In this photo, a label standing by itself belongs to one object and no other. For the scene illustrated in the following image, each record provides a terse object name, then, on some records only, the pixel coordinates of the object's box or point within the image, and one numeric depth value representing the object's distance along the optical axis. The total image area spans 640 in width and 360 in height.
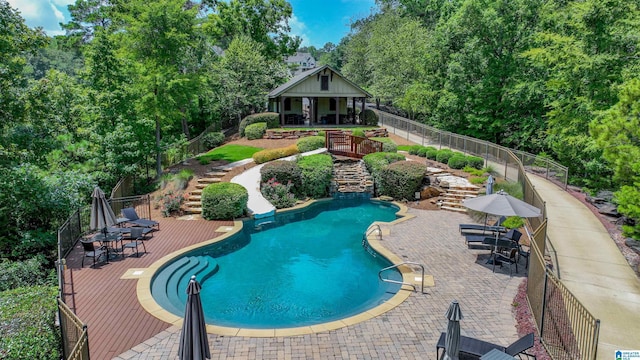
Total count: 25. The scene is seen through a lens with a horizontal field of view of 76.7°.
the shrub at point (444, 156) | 23.91
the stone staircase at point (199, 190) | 18.70
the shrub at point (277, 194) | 20.33
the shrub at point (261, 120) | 35.78
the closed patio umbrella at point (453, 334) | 6.30
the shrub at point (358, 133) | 31.27
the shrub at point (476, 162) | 22.89
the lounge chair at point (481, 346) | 6.93
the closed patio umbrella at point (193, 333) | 6.51
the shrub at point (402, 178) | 21.06
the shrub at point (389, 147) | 26.30
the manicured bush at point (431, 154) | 24.97
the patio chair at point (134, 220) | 15.48
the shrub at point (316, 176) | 21.84
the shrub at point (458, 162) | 22.84
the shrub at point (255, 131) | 33.91
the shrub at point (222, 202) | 17.73
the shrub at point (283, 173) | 21.12
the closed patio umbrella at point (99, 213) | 12.48
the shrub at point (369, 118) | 39.69
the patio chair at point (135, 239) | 13.52
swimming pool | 10.45
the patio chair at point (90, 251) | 12.34
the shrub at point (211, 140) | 33.47
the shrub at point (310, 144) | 27.17
